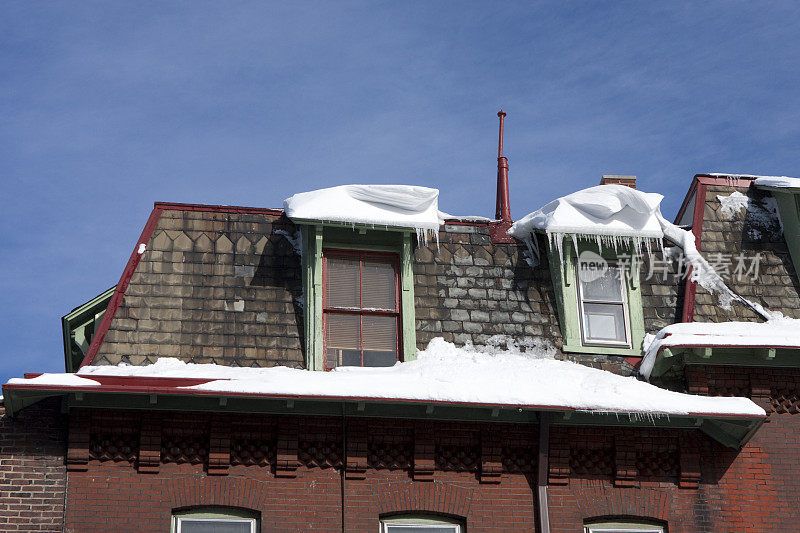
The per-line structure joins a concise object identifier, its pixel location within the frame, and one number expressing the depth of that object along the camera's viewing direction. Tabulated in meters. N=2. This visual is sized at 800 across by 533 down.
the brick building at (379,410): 12.85
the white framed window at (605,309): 15.26
